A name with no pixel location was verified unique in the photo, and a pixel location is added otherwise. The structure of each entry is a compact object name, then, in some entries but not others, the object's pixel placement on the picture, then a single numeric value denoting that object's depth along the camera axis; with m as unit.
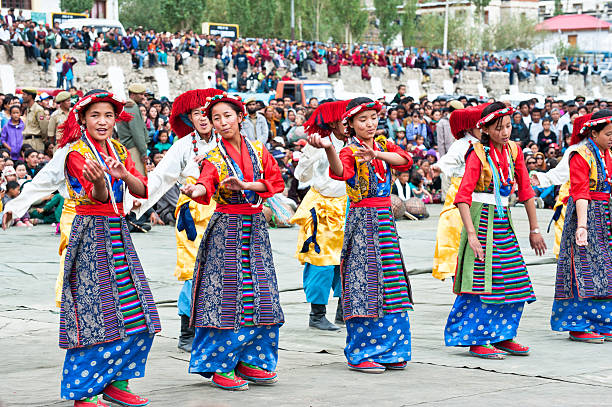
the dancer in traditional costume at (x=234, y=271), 5.50
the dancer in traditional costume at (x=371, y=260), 6.04
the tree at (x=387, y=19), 62.74
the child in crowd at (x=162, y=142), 16.05
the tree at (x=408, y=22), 64.19
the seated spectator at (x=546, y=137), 19.88
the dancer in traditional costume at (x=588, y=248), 7.00
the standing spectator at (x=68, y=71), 27.58
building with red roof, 90.06
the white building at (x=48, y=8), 45.69
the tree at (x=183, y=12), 58.72
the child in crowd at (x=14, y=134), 15.62
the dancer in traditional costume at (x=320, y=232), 7.64
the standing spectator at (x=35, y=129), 16.05
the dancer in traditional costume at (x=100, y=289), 5.02
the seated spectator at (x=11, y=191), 13.36
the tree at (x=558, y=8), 103.32
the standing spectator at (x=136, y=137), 14.29
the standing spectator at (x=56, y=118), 14.27
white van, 37.31
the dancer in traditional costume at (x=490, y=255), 6.38
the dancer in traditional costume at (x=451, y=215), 7.93
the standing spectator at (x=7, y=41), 27.34
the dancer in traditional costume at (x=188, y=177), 6.73
